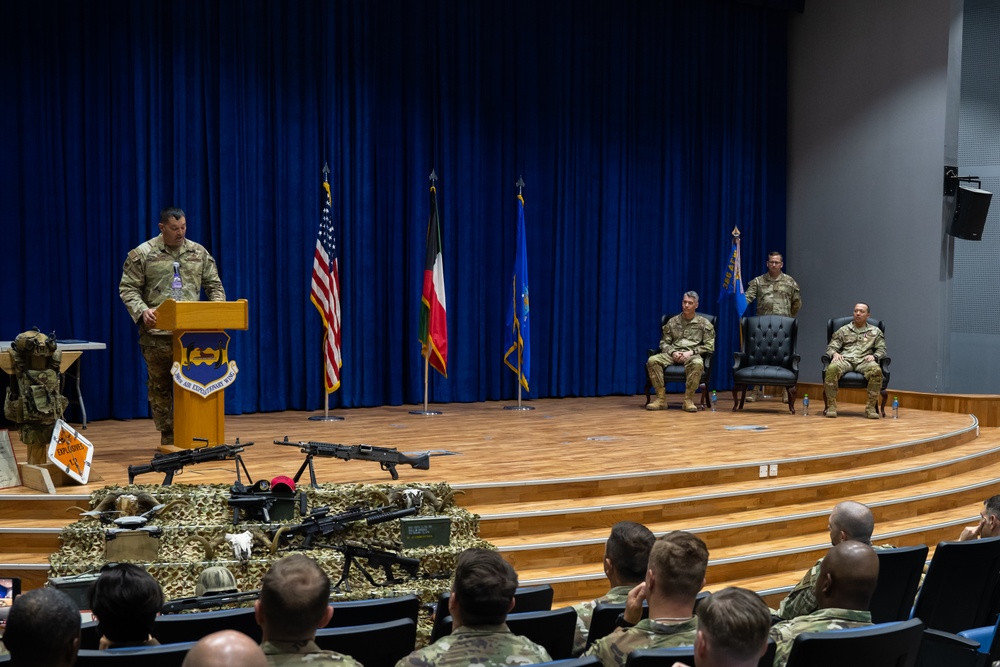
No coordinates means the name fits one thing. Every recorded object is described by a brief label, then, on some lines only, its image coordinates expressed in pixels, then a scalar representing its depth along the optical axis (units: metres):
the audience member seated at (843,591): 2.85
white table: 7.78
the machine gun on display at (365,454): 5.50
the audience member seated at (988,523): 4.23
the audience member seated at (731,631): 2.16
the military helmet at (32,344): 5.77
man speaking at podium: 6.69
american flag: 9.02
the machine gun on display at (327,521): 4.93
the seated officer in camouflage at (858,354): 10.02
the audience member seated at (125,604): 2.54
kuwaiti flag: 9.70
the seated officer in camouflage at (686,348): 10.36
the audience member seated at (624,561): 3.11
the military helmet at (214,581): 4.18
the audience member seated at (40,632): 2.14
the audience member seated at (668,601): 2.64
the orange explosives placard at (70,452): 5.57
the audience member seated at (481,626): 2.51
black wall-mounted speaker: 11.03
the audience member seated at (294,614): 2.36
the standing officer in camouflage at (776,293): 11.51
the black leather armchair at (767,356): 10.24
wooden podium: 6.29
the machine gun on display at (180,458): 5.38
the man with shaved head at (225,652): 1.80
